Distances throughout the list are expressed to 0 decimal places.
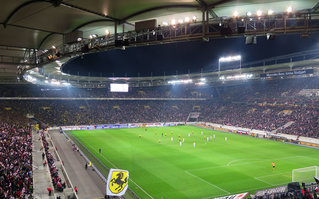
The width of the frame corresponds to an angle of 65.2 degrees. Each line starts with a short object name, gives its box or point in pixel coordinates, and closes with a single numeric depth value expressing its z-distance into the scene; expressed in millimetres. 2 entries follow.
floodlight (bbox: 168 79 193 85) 65175
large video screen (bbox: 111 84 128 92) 68375
